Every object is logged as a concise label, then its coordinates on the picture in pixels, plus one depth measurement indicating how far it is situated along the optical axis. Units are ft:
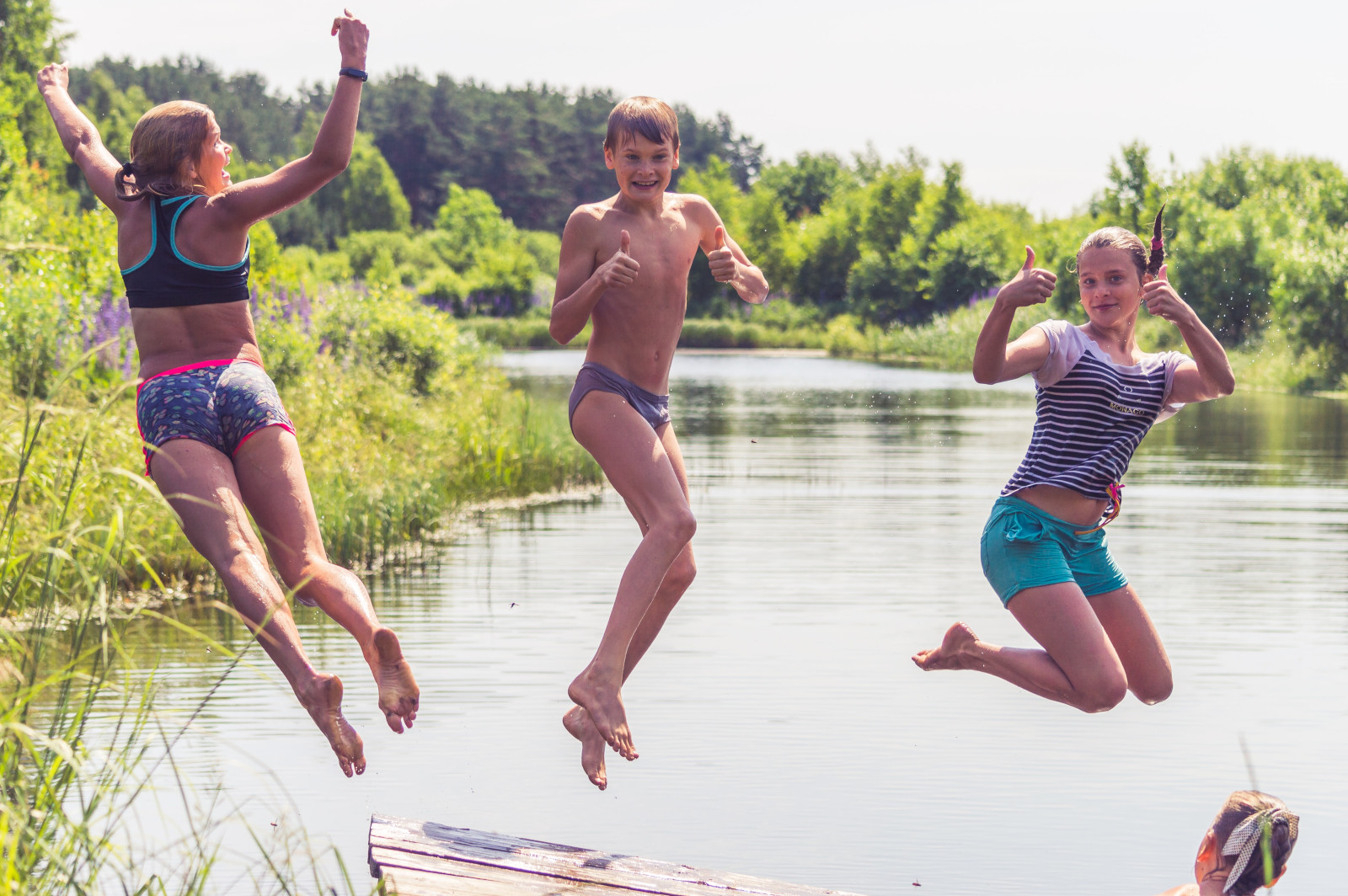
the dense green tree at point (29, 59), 144.25
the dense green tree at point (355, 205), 265.75
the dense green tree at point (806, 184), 257.55
